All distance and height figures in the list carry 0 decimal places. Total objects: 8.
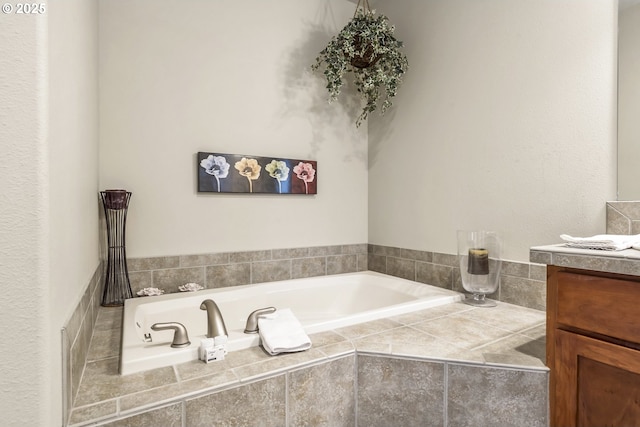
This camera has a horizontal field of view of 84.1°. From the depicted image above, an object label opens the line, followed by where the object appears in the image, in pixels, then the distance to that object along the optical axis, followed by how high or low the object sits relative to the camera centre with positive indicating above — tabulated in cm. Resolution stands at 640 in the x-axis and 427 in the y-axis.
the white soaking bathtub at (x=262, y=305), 133 -54
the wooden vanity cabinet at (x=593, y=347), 107 -44
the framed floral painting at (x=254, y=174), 235 +27
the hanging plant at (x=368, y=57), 237 +107
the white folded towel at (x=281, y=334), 136 -50
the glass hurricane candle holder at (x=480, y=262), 204 -29
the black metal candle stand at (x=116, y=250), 203 -22
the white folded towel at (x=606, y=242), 117 -11
